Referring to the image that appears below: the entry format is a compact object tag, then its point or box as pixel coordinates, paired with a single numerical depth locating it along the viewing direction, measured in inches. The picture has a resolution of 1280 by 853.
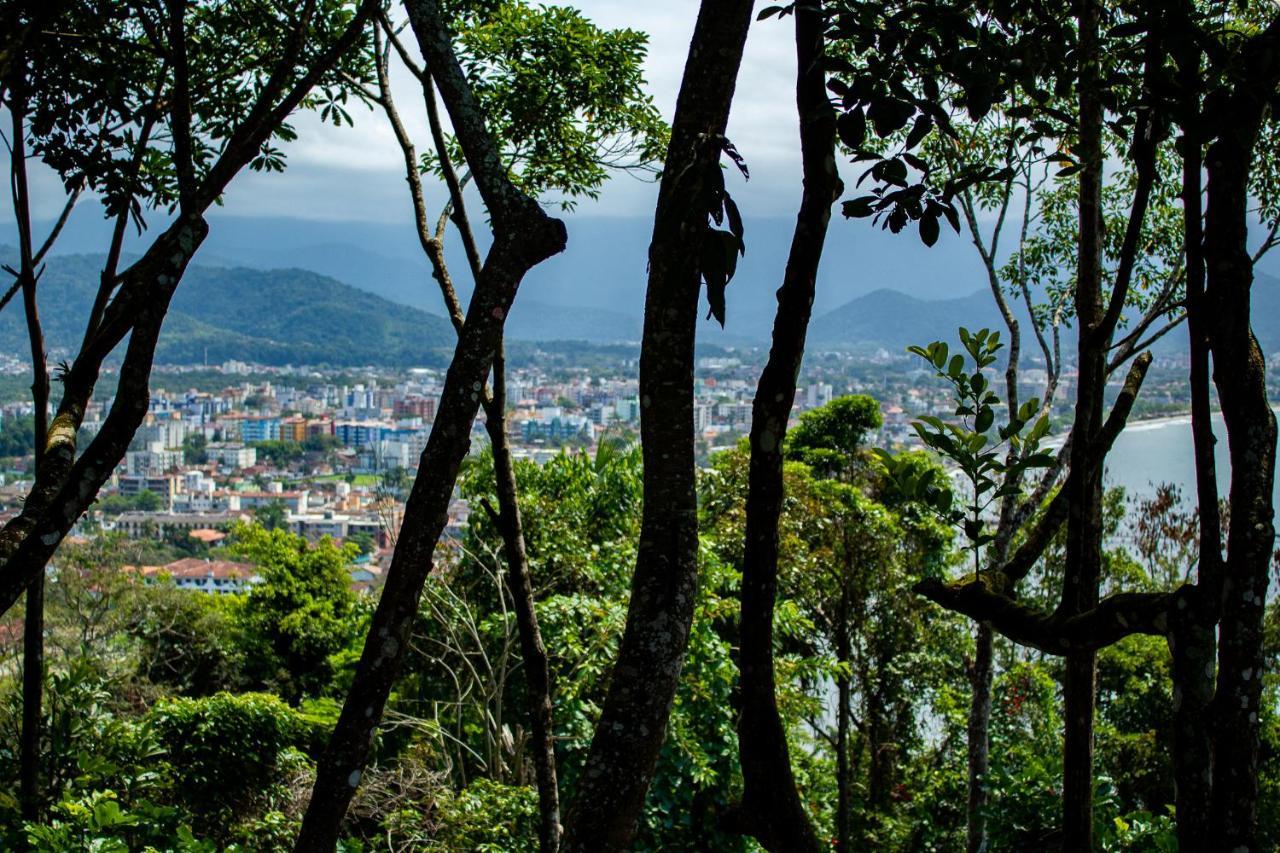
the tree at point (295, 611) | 494.3
